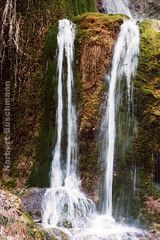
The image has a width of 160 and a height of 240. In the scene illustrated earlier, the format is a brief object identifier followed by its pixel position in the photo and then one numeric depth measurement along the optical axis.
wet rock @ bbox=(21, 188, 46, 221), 9.96
